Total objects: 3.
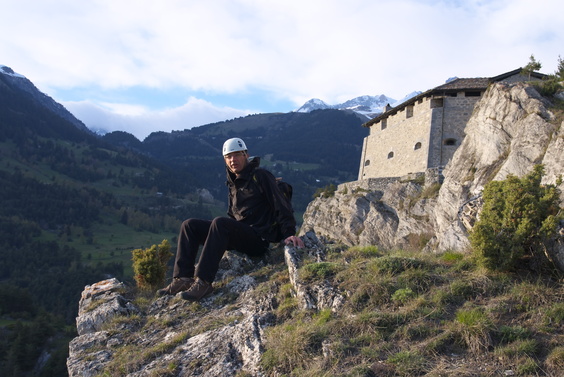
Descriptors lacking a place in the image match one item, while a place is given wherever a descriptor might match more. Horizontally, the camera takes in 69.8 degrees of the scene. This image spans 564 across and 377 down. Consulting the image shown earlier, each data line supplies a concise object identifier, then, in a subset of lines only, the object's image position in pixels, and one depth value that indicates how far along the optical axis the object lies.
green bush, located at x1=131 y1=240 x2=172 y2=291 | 8.24
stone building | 31.62
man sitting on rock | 6.70
